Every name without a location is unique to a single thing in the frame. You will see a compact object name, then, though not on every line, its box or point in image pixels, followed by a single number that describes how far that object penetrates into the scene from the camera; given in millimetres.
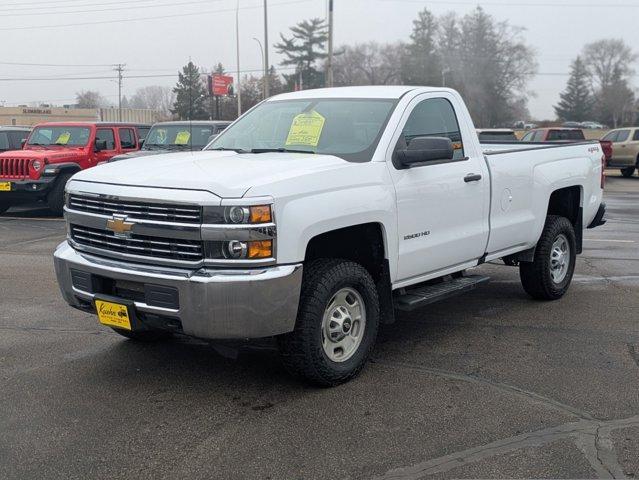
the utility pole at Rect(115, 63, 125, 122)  91044
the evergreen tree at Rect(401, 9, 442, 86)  81188
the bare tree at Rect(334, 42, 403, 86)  89288
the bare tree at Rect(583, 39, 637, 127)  93938
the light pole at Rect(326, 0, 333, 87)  27703
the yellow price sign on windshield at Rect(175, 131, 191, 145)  13414
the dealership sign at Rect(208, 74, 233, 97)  40931
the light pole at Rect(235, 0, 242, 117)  37016
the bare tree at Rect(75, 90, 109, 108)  110125
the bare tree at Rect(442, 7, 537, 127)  81688
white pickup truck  4176
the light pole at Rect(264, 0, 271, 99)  37588
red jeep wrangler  14195
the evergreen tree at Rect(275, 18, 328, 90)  79375
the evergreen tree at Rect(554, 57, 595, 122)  98375
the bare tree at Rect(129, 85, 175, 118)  84250
